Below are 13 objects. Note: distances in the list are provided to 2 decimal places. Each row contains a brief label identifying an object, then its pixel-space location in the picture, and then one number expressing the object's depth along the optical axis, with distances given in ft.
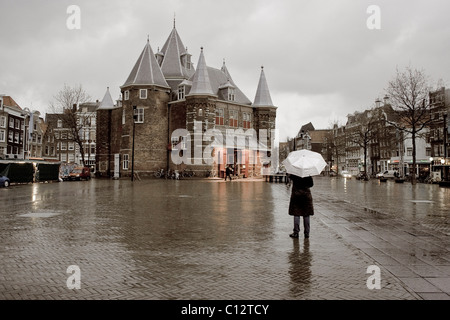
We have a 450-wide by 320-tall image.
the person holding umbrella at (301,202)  28.25
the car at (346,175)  241.35
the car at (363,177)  174.85
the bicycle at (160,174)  163.43
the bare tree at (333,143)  294.62
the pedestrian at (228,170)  144.88
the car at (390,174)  202.76
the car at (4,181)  94.58
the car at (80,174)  146.41
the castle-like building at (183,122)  157.17
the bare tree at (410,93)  129.90
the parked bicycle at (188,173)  155.66
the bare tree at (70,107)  157.28
